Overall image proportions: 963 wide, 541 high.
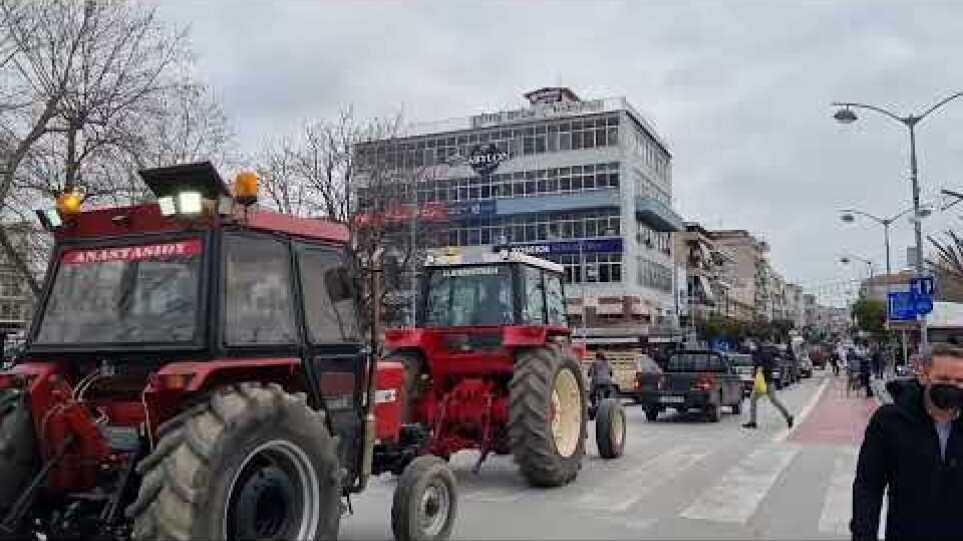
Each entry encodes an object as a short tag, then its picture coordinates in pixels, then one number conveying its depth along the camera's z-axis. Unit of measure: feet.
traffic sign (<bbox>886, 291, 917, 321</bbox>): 84.20
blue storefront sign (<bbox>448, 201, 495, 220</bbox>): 234.85
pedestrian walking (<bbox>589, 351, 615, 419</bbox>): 77.73
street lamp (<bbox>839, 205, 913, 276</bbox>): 147.77
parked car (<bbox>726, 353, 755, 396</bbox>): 102.63
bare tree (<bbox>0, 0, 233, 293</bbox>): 77.10
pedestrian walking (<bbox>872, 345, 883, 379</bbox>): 148.87
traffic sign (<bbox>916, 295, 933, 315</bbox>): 79.05
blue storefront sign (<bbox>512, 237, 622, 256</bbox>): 227.81
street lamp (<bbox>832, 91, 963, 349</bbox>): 91.09
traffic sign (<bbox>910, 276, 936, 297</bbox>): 78.77
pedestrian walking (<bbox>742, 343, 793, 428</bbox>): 65.31
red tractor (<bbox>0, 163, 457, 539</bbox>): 17.97
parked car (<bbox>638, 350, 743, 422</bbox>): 73.26
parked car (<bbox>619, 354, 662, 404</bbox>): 76.07
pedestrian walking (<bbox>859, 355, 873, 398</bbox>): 110.63
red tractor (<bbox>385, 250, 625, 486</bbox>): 38.19
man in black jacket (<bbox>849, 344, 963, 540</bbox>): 13.20
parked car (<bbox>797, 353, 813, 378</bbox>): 170.04
